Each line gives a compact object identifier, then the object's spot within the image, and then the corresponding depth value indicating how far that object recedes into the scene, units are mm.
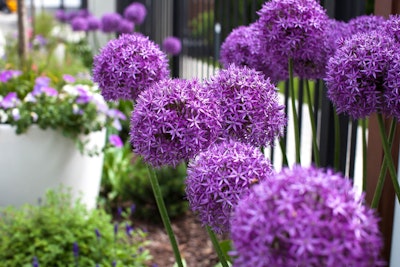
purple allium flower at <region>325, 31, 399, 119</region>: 1296
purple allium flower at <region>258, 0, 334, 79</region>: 1454
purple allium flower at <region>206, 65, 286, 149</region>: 1310
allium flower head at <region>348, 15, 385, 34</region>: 1521
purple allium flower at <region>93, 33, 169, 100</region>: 1433
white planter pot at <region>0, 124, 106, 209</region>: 2707
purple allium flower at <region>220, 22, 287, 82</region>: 1576
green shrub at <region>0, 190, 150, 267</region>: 2280
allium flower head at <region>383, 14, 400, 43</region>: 1367
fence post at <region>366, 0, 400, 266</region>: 1828
